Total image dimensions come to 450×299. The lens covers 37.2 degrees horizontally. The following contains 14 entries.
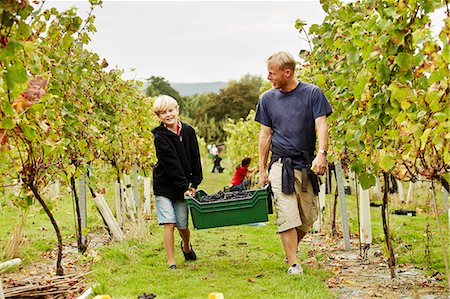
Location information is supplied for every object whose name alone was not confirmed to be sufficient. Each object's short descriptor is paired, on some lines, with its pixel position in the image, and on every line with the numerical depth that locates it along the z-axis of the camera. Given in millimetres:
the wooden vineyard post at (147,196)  11227
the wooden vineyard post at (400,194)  13328
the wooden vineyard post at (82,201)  7014
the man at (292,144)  5535
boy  6113
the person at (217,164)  30297
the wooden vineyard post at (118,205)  9023
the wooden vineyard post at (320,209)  9016
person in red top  12922
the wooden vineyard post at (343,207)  7016
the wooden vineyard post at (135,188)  10773
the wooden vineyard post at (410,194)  12688
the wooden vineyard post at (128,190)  10334
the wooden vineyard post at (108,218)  7504
